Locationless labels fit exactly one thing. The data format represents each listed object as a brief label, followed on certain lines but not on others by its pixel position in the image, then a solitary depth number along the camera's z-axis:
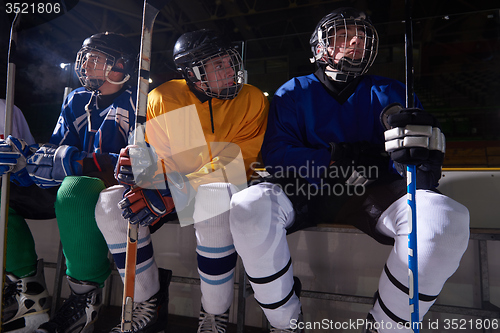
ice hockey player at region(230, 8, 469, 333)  0.76
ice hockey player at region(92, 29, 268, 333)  0.99
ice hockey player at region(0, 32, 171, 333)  1.09
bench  1.17
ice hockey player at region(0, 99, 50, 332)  1.23
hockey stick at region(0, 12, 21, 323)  1.10
